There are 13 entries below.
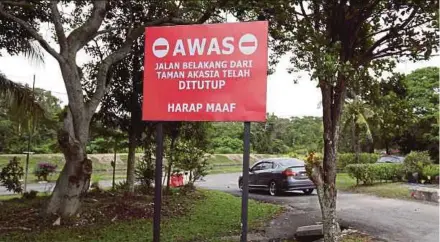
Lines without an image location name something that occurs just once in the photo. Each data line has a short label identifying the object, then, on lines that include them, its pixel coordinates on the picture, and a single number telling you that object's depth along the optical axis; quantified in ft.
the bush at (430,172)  56.80
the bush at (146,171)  42.63
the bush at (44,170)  59.91
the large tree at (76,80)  28.48
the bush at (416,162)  59.31
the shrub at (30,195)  39.06
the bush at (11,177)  40.90
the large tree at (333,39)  21.20
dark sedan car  48.08
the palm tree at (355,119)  78.79
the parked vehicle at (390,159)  87.39
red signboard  16.55
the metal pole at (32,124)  28.31
